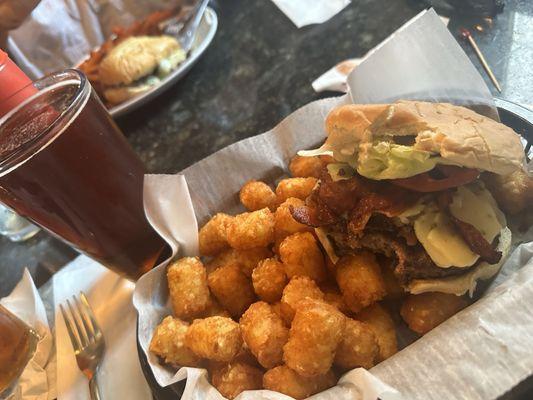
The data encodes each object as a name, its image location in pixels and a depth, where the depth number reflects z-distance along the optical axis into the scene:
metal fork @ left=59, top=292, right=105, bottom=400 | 0.29
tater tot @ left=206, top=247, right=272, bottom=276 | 0.29
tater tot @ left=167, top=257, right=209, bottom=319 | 0.28
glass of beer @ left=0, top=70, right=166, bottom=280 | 0.27
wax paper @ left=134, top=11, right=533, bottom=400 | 0.19
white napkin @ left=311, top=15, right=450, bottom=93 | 0.41
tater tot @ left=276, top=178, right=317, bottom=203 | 0.29
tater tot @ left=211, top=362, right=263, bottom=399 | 0.23
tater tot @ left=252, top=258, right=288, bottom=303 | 0.27
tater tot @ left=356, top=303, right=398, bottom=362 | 0.23
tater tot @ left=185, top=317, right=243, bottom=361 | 0.24
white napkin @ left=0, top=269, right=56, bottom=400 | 0.30
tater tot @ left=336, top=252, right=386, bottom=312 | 0.24
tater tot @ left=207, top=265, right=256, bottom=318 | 0.28
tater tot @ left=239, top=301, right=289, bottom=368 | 0.24
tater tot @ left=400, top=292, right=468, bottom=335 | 0.23
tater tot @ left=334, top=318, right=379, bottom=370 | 0.22
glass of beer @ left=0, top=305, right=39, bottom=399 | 0.30
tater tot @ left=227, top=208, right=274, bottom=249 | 0.28
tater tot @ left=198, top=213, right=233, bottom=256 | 0.30
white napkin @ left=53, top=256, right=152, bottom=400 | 0.28
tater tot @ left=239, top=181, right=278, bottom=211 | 0.31
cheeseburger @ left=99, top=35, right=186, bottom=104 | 0.50
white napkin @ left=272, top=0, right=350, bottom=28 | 0.50
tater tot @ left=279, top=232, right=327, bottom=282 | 0.26
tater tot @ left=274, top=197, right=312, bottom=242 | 0.28
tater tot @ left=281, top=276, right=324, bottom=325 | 0.24
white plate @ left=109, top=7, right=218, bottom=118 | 0.46
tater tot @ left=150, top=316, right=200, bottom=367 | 0.26
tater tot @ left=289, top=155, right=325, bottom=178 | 0.31
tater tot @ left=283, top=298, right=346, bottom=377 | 0.22
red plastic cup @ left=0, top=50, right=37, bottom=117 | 0.31
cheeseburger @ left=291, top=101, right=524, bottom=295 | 0.22
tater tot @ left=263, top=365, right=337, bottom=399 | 0.22
